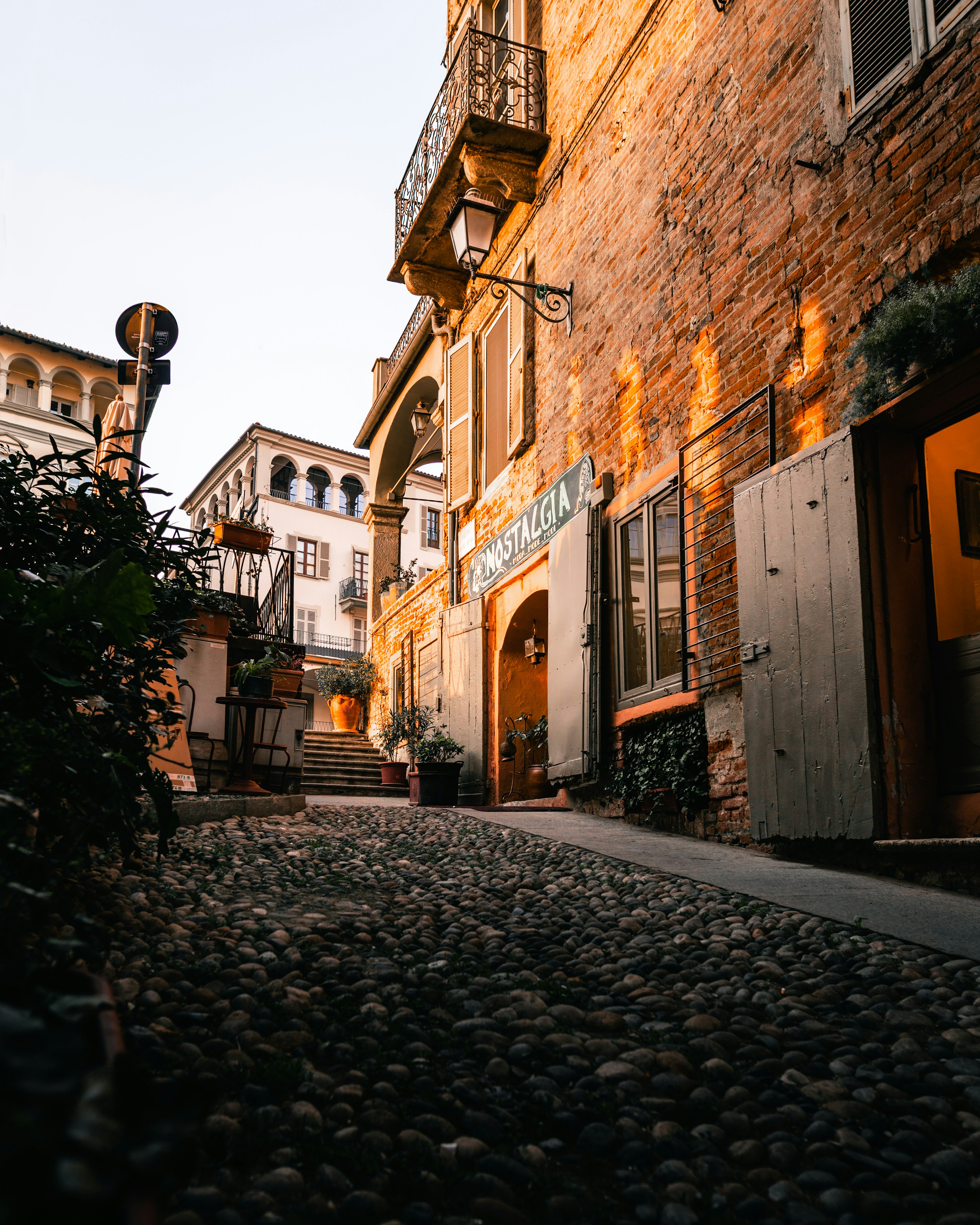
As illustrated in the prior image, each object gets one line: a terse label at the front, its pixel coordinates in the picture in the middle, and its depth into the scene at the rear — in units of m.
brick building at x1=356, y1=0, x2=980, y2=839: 4.53
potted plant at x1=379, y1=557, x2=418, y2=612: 15.20
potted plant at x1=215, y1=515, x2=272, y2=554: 9.65
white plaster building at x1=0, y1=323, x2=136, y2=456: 30.36
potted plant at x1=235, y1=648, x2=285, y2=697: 7.12
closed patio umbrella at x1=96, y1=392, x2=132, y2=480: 6.44
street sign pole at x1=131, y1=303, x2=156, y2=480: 6.49
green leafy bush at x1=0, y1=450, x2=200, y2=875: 2.16
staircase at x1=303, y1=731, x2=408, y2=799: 11.48
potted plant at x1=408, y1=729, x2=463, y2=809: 8.98
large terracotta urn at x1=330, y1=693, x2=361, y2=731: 15.55
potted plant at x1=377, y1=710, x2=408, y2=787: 11.80
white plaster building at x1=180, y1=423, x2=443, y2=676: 33.28
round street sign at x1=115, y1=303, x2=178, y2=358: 6.73
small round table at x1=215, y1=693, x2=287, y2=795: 6.93
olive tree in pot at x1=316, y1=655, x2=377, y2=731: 15.46
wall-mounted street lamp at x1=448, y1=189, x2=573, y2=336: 8.84
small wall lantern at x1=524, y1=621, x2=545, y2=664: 9.84
